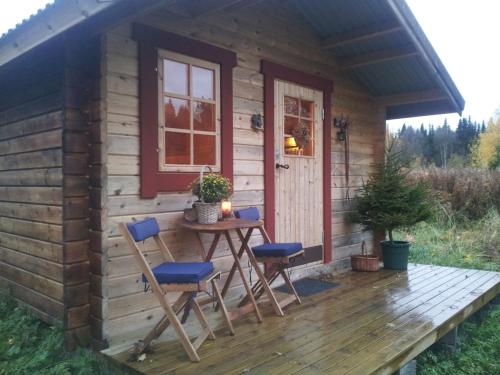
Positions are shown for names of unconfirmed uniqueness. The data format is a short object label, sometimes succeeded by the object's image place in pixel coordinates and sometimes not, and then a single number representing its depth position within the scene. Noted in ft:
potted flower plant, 10.92
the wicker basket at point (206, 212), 10.89
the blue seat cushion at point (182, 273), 8.52
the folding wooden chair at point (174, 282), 8.59
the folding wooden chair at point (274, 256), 11.64
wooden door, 15.07
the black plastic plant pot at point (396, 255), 17.81
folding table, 10.41
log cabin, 9.97
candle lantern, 11.62
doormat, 14.06
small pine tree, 17.01
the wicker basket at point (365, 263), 17.35
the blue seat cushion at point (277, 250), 11.59
